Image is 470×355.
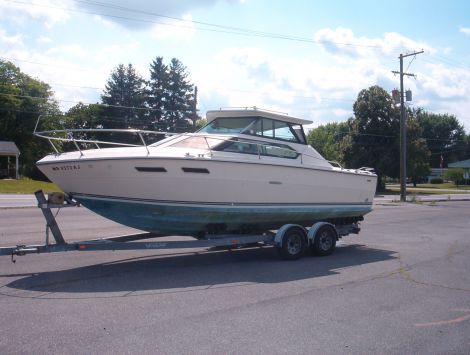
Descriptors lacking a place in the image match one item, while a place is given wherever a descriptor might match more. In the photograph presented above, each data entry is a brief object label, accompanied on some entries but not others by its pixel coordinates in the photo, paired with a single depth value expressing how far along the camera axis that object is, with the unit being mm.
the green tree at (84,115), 54312
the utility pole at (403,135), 34031
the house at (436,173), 95306
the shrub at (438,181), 82562
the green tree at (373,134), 51812
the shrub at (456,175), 73938
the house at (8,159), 45500
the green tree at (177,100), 57562
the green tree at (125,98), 53531
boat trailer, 7703
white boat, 8227
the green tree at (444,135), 94438
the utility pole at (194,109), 35094
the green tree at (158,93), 57156
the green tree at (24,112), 53031
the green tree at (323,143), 65425
